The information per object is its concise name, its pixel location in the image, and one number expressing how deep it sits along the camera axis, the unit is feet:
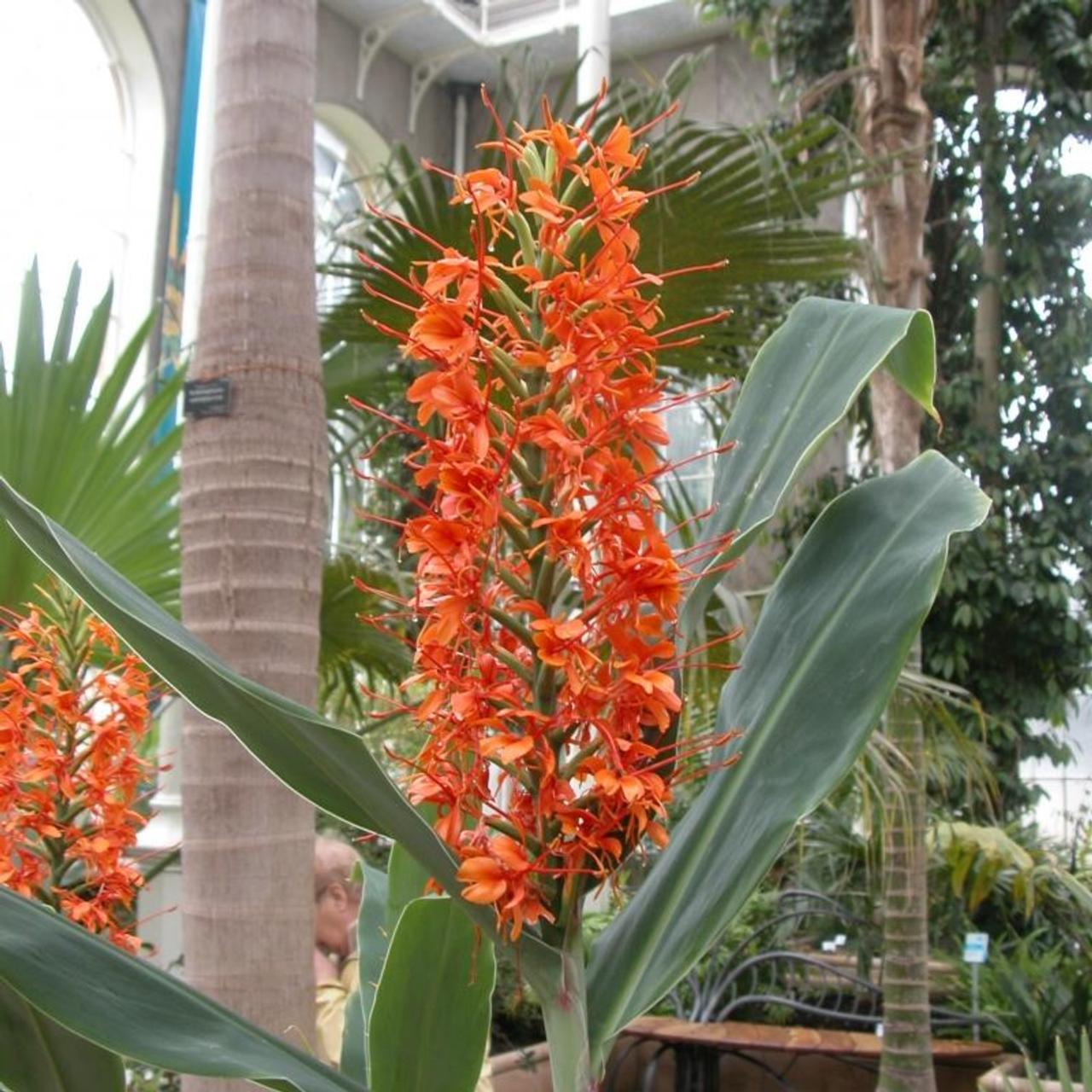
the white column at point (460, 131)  49.75
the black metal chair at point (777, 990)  14.02
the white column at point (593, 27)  21.76
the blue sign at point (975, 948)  13.88
